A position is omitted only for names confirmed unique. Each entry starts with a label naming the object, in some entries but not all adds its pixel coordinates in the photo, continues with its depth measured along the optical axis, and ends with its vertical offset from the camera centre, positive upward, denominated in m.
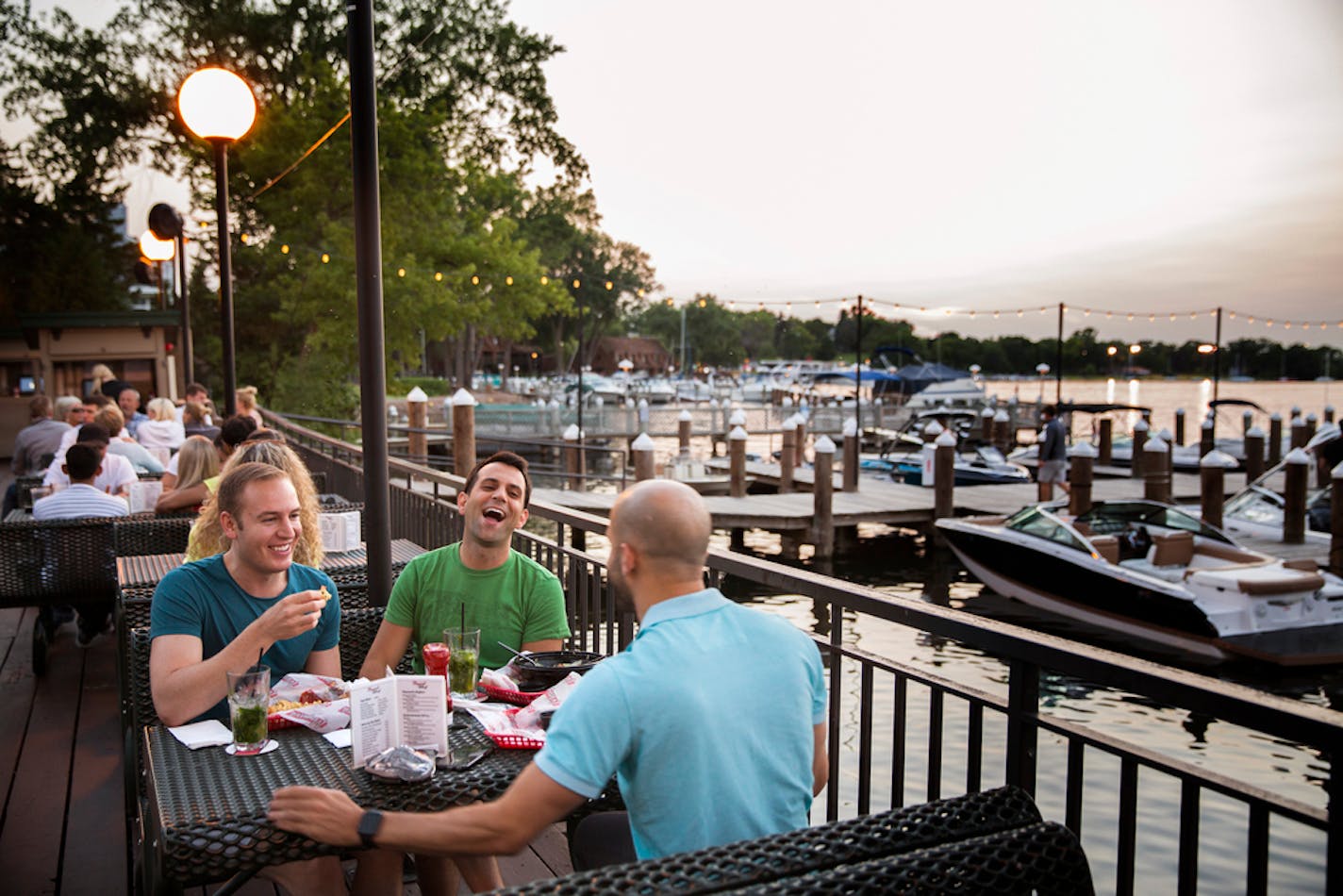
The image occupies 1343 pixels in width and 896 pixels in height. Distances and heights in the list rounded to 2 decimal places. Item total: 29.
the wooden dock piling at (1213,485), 16.70 -2.07
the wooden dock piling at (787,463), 21.94 -2.26
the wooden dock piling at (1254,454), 24.53 -2.28
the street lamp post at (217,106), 6.40 +1.66
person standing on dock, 19.70 -1.82
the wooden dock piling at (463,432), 13.30 -0.97
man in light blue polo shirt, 1.74 -0.68
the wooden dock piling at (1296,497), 15.38 -2.11
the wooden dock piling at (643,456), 17.38 -1.65
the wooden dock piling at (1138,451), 25.86 -2.38
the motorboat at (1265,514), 16.45 -2.62
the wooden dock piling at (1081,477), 16.52 -1.96
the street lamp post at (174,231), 9.09 +1.24
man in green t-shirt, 3.30 -0.78
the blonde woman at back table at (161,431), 10.26 -0.72
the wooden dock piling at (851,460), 20.33 -2.01
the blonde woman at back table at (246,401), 10.18 -0.41
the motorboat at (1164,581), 11.38 -2.68
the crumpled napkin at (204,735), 2.38 -0.91
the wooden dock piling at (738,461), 19.55 -1.97
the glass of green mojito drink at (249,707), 2.30 -0.80
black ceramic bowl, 2.78 -0.87
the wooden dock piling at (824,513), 17.00 -2.63
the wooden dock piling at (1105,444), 30.28 -2.54
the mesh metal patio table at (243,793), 1.90 -0.91
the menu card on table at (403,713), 2.24 -0.80
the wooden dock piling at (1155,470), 18.58 -2.02
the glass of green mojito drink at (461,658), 2.72 -0.81
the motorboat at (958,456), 24.16 -2.51
